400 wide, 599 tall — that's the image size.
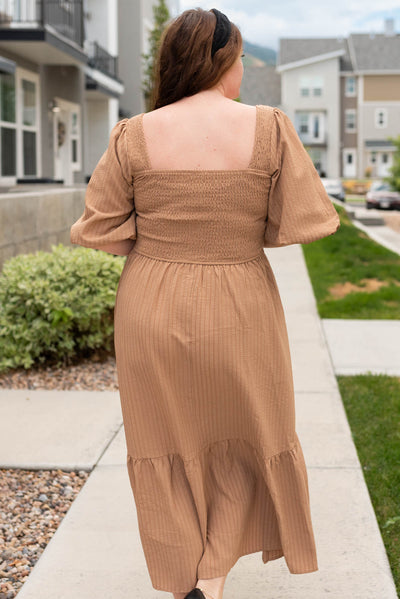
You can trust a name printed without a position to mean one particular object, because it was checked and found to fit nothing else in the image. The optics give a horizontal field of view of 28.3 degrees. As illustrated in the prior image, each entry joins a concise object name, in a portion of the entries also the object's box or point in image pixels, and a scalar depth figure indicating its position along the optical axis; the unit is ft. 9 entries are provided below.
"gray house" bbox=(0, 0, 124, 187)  48.14
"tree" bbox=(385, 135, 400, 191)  118.19
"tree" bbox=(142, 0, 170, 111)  81.61
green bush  20.01
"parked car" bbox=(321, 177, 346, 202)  123.13
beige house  194.18
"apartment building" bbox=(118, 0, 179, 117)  90.02
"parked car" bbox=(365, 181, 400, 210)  117.60
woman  7.75
